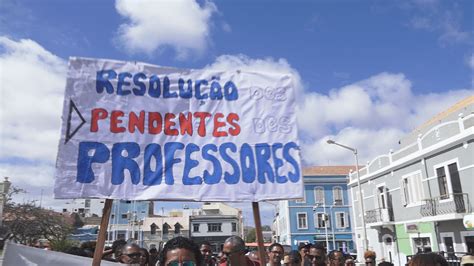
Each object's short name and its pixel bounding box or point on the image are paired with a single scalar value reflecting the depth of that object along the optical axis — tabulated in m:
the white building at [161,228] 65.31
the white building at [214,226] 65.19
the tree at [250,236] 88.25
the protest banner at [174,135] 3.36
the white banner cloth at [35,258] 3.61
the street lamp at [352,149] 23.77
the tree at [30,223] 27.81
